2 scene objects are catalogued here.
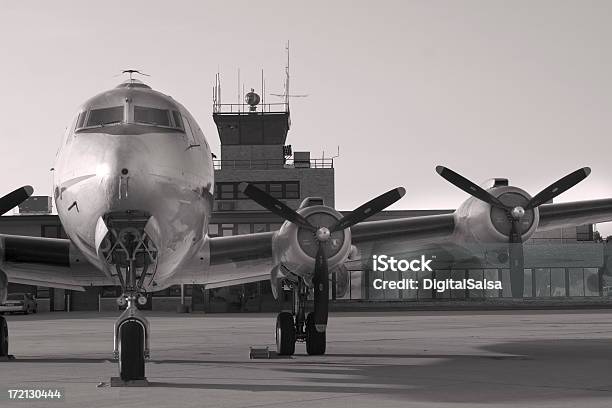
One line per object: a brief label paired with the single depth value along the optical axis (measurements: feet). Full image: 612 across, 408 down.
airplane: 43.32
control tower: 224.74
